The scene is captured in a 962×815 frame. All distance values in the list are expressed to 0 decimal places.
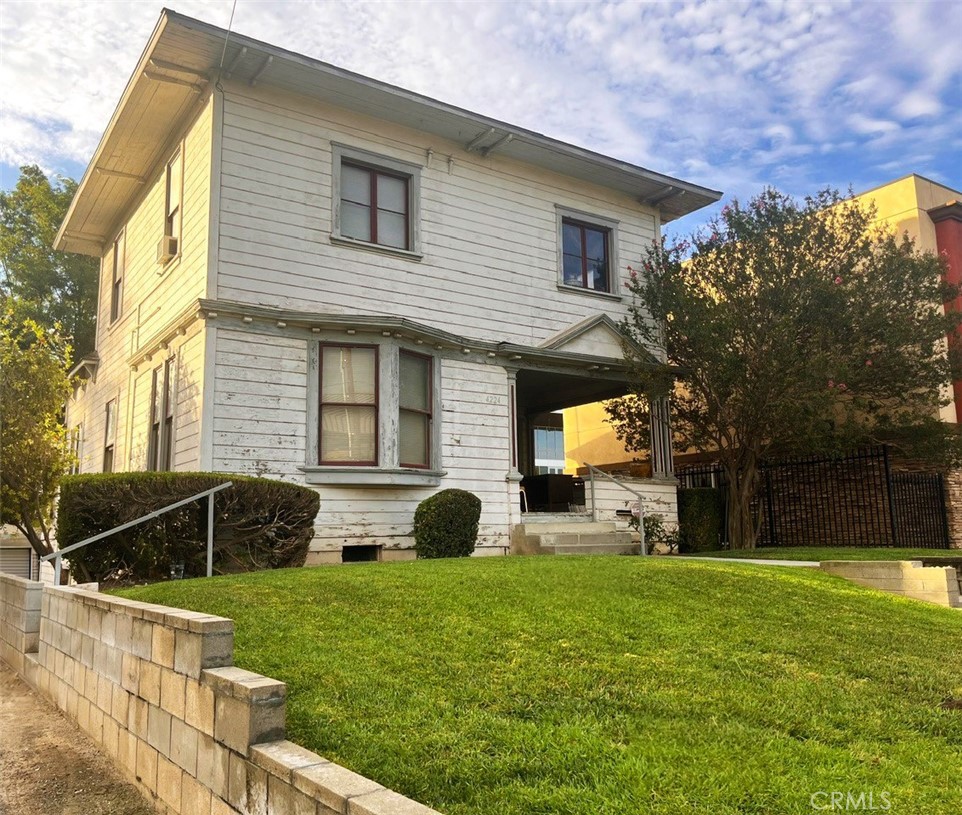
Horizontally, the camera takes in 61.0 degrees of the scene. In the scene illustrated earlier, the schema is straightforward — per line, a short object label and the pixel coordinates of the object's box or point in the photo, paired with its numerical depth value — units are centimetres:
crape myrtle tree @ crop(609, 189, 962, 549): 1349
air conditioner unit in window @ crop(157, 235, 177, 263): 1281
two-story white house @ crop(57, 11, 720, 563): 1132
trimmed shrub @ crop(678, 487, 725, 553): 1501
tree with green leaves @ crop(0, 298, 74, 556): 1395
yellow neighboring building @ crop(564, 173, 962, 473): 1727
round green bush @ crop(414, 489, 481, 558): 1115
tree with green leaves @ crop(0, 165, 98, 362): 2530
